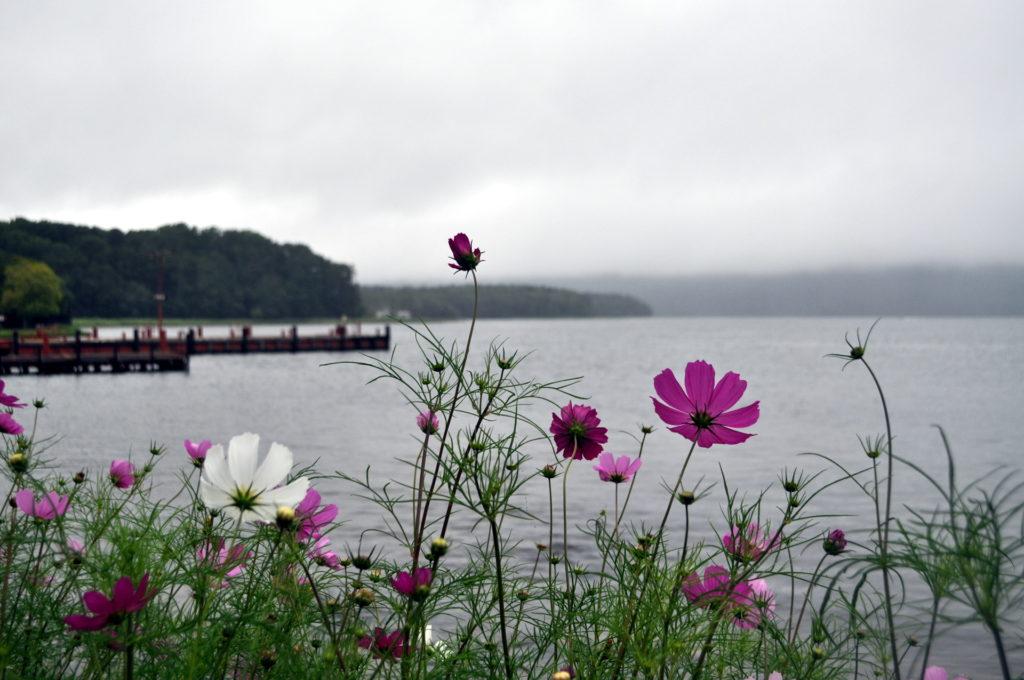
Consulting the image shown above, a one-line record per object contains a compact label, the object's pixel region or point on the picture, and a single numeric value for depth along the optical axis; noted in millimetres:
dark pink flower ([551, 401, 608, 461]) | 1463
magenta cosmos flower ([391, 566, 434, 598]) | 1168
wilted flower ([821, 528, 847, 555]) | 1275
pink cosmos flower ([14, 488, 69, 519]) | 1352
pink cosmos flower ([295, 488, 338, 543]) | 1299
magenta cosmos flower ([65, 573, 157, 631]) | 944
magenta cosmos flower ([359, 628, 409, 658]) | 1373
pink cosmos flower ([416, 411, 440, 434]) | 1339
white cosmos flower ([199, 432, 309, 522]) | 983
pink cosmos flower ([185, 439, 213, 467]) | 1691
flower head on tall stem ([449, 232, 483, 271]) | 1389
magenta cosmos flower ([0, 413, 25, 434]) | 1755
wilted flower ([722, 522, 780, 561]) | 1311
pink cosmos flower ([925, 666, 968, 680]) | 1365
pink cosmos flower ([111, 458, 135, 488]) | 1949
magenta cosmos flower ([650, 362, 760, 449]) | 1314
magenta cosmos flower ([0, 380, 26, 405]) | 1712
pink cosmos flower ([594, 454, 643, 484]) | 1889
